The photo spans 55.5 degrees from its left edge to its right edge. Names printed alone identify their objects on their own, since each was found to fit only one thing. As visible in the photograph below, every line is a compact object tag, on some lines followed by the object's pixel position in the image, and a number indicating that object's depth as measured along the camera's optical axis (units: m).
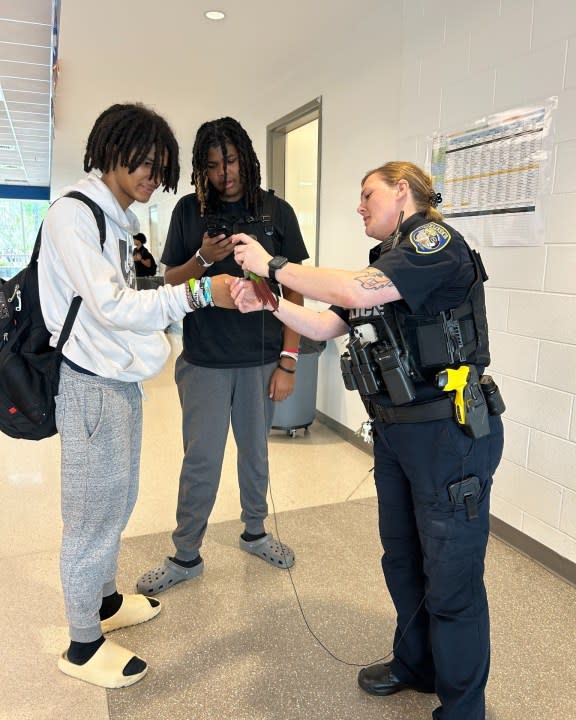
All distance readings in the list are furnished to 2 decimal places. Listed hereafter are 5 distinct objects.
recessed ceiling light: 3.34
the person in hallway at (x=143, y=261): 7.24
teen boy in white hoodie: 1.41
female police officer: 1.29
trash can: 3.92
